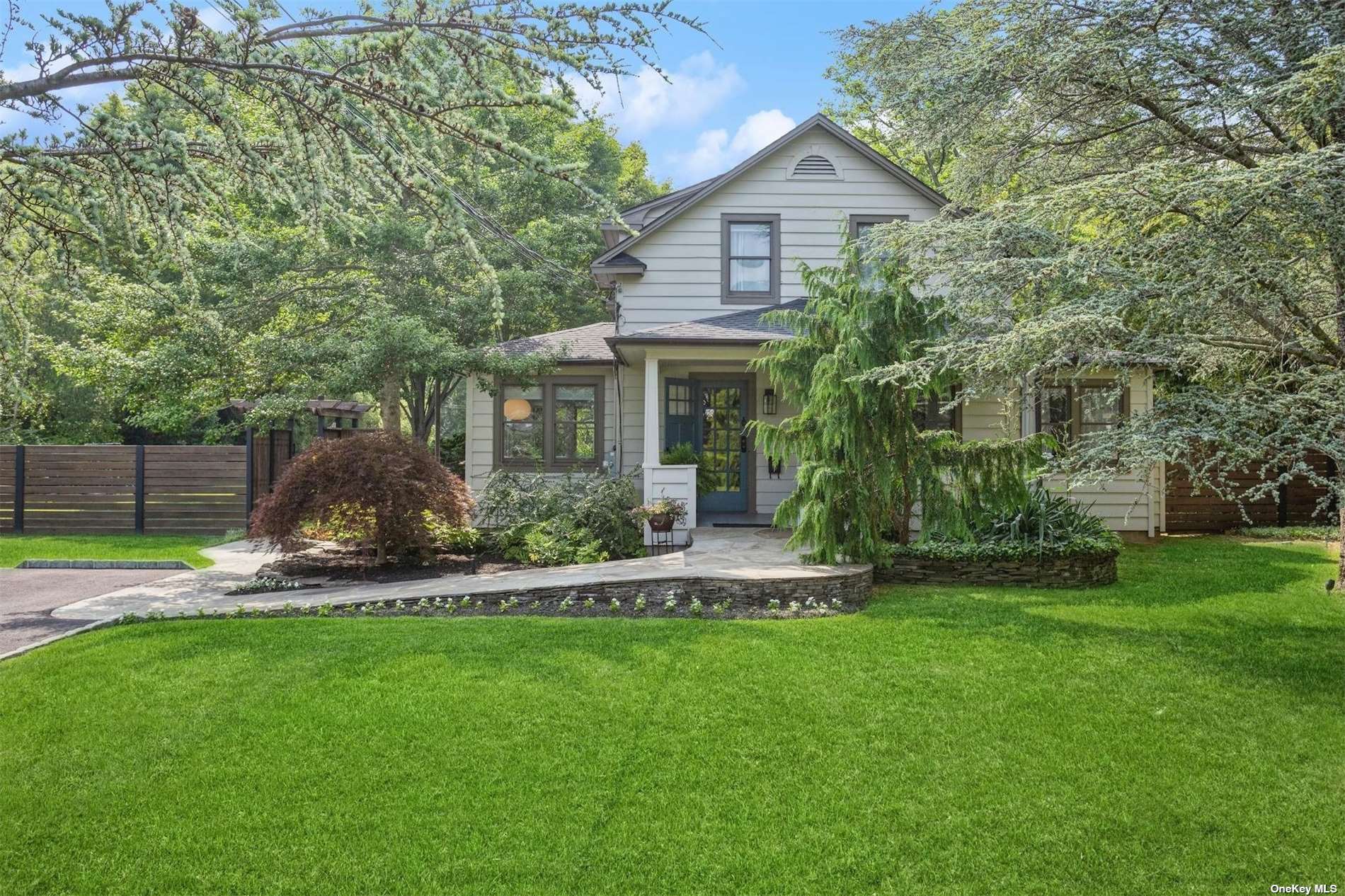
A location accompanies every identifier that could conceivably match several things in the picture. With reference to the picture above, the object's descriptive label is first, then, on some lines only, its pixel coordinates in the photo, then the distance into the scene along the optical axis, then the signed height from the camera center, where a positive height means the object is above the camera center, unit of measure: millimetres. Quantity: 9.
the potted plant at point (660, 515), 10094 -861
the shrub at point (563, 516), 9648 -910
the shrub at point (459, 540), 10344 -1232
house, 12812 +2364
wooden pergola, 13492 +9
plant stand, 10102 -1105
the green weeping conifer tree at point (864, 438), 8133 +69
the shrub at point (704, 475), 12422 -481
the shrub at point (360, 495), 8914 -566
